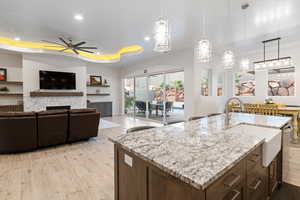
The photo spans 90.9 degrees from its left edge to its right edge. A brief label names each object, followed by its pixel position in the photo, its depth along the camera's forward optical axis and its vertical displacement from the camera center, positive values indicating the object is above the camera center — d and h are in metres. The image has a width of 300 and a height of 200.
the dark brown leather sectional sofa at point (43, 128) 2.95 -0.70
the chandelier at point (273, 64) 3.64 +0.83
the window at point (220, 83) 6.41 +0.57
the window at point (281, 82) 4.82 +0.48
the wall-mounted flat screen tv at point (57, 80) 6.21 +0.71
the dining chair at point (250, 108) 4.27 -0.36
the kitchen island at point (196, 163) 0.78 -0.41
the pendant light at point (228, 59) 3.11 +0.78
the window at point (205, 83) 5.62 +0.52
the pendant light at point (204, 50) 2.48 +0.78
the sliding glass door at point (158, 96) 6.16 +0.00
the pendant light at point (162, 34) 1.93 +0.83
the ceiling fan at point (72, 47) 4.39 +1.51
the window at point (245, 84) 5.71 +0.50
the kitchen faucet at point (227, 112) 2.02 -0.23
